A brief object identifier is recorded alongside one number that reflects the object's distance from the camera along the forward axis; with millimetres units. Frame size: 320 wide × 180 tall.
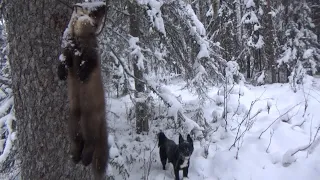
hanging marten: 1768
